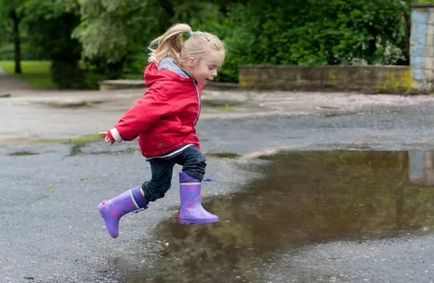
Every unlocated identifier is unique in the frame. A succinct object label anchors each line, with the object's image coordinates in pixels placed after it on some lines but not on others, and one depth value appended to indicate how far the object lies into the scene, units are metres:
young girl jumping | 4.41
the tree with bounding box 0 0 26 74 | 32.88
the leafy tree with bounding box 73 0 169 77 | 22.73
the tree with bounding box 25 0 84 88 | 28.06
